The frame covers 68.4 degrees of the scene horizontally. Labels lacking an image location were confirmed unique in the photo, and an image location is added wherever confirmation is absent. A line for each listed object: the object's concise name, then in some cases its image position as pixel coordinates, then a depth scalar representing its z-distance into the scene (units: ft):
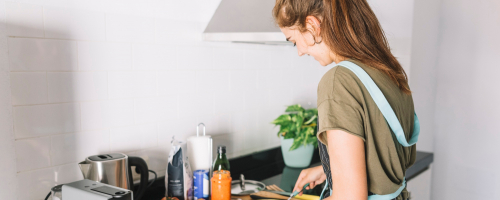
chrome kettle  3.77
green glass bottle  4.91
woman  2.58
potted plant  6.14
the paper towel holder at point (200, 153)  4.74
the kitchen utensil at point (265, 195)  4.66
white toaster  2.85
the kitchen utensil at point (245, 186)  5.01
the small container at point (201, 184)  4.47
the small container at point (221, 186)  4.32
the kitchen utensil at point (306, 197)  4.57
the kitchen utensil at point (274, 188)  5.11
